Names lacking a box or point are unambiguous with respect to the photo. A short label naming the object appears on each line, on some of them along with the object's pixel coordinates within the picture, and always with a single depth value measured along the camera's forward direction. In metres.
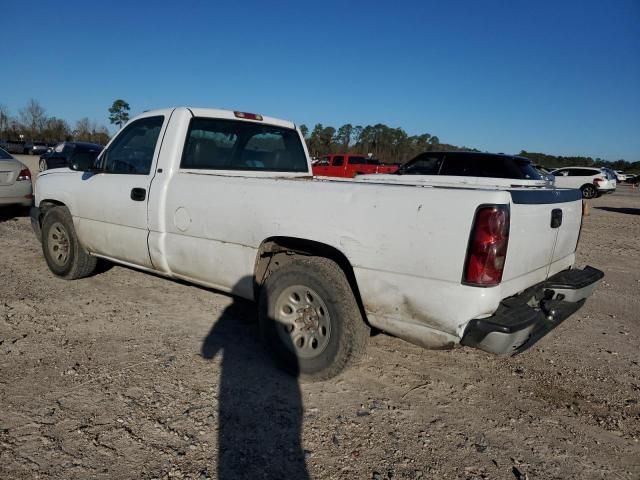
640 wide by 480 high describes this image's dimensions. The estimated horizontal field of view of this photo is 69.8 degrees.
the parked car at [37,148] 46.89
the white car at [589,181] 24.39
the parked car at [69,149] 19.94
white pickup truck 2.59
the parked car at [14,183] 8.70
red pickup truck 22.52
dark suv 10.84
